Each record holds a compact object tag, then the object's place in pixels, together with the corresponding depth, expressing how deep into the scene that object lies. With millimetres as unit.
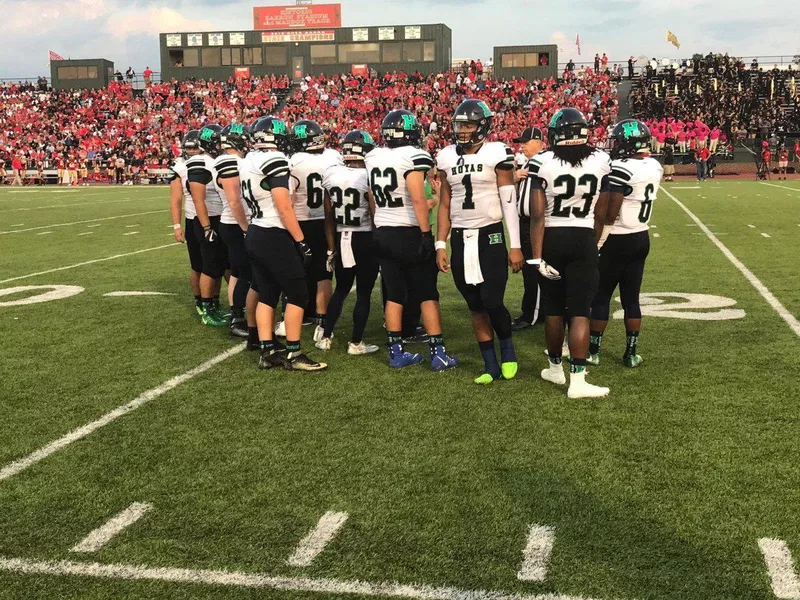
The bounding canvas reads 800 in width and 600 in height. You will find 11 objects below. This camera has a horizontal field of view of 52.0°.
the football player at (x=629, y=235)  5617
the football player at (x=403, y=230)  5723
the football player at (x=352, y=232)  6402
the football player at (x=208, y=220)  7426
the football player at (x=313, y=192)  6586
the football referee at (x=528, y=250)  7023
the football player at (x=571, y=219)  5004
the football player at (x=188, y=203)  7839
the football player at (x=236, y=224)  6438
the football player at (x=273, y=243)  5727
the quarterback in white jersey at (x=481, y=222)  5305
